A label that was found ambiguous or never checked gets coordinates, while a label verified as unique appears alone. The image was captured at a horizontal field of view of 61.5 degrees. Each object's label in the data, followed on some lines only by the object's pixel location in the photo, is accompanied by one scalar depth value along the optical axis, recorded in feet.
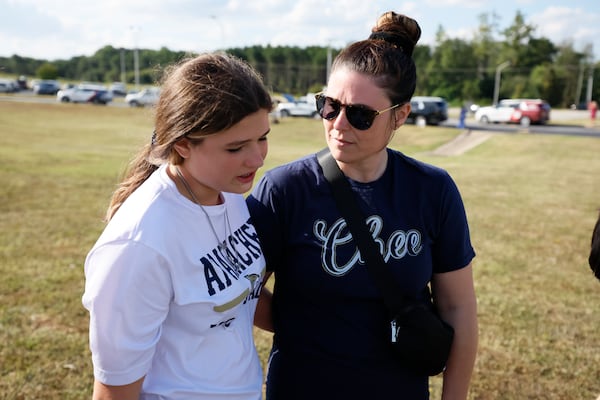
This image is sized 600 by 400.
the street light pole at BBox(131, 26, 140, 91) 190.29
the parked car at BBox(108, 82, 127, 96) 197.16
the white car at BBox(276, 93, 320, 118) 122.93
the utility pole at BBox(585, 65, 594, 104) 197.22
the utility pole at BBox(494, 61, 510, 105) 200.97
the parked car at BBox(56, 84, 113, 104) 146.00
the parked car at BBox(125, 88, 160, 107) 142.51
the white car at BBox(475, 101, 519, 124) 111.50
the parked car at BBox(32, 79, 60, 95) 177.99
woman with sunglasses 6.00
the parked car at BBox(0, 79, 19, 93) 173.88
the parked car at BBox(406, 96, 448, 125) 99.71
